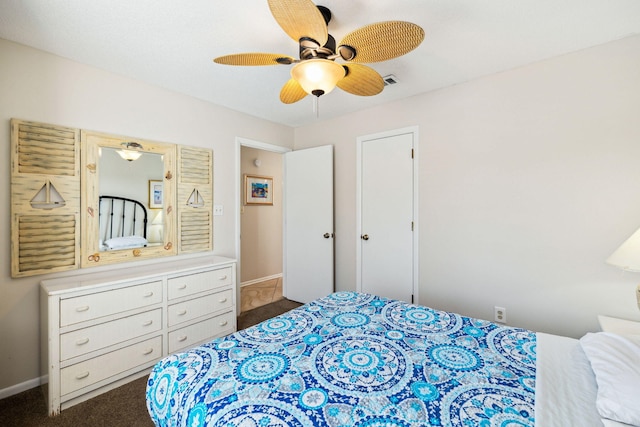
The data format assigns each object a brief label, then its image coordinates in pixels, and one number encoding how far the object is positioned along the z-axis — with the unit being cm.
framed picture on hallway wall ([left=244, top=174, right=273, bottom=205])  450
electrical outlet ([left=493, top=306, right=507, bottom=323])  235
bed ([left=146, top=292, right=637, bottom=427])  91
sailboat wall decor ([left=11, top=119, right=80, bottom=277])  190
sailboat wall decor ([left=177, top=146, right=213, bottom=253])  276
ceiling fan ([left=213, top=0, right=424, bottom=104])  127
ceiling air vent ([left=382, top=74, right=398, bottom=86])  239
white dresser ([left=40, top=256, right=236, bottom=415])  179
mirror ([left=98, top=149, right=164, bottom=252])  229
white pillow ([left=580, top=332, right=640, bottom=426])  87
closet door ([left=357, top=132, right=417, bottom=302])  289
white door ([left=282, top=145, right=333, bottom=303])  346
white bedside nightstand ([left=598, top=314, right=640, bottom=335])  160
